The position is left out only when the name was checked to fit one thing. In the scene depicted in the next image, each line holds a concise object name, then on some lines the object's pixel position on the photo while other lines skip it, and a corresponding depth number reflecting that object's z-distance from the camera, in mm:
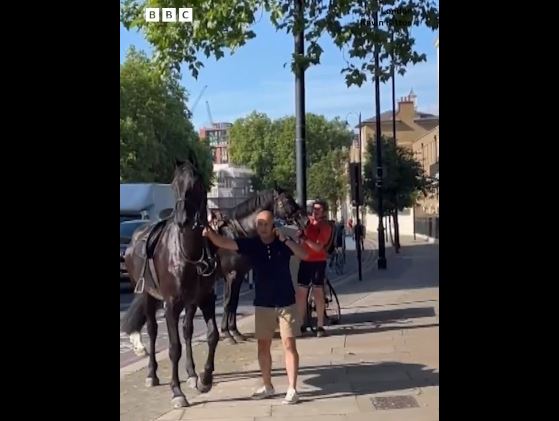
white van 20453
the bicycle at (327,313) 11037
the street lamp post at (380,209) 22838
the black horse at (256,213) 7852
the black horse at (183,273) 6418
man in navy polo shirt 6473
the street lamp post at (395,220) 25844
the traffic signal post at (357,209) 16000
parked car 11575
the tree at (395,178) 26703
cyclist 9078
